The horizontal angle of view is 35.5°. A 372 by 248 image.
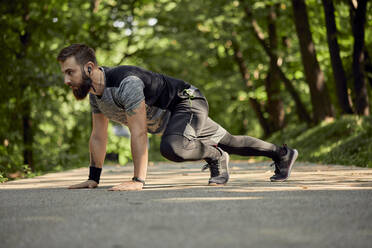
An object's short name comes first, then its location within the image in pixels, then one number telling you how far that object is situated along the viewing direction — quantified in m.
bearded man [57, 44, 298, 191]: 4.97
